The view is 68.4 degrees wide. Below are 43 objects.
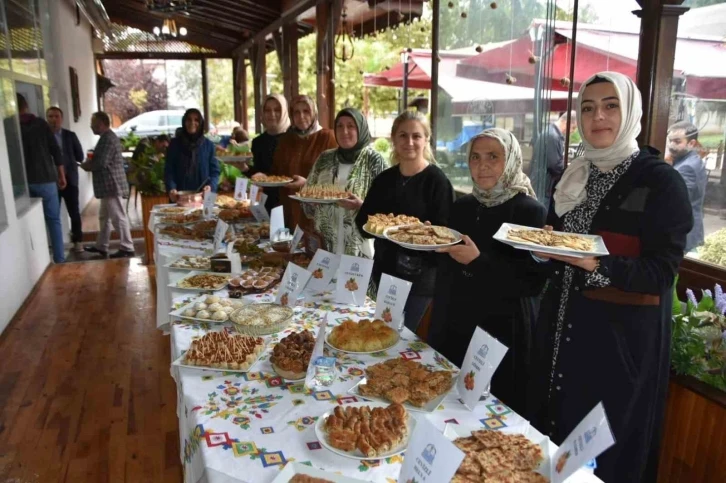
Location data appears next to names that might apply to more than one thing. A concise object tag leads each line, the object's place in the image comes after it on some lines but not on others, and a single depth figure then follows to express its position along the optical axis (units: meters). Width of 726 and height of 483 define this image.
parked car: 13.56
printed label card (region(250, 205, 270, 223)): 3.29
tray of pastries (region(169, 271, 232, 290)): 2.15
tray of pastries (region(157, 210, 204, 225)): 3.37
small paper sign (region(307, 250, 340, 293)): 2.11
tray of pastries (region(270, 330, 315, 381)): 1.42
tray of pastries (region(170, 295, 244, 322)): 1.82
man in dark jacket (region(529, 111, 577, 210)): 2.62
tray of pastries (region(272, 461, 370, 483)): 1.01
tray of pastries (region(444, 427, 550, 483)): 1.01
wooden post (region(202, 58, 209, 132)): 12.81
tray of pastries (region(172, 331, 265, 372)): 1.47
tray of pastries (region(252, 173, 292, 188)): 2.91
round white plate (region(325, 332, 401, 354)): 1.57
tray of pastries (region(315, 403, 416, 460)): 1.09
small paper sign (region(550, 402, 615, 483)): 0.86
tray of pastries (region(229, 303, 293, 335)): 1.73
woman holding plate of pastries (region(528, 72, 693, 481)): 1.34
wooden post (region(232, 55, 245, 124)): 12.26
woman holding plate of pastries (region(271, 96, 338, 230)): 3.23
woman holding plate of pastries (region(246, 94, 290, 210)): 3.63
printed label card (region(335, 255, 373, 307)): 1.93
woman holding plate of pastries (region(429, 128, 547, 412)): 1.68
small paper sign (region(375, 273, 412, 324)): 1.69
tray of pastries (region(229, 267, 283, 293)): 2.13
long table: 1.08
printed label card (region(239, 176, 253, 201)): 3.63
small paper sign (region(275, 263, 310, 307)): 1.94
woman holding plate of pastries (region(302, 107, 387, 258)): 2.61
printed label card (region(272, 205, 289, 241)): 2.79
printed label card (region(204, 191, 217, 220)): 3.47
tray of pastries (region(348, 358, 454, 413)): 1.28
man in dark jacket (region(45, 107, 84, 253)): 5.73
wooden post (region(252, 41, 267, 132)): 9.79
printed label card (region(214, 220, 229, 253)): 2.61
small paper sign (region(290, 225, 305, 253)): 2.43
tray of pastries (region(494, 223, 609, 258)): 1.28
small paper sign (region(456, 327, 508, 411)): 1.22
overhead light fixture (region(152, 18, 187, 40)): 5.46
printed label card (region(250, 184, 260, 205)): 3.50
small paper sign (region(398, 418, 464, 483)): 0.85
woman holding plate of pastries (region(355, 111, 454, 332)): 2.08
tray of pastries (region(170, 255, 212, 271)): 2.43
